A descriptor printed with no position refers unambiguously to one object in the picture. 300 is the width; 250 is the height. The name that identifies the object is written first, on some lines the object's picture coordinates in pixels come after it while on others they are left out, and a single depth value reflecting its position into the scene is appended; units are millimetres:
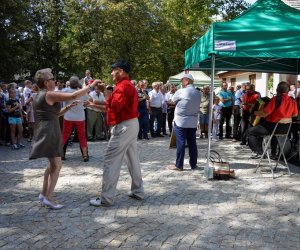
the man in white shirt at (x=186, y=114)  7426
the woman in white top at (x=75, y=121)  8398
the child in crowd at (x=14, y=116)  10578
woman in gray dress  4965
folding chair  7217
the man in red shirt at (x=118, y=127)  5184
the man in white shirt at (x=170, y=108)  13774
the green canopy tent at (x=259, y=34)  6309
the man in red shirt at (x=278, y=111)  7148
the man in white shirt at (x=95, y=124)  12633
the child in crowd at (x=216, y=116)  12859
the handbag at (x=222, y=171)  6980
